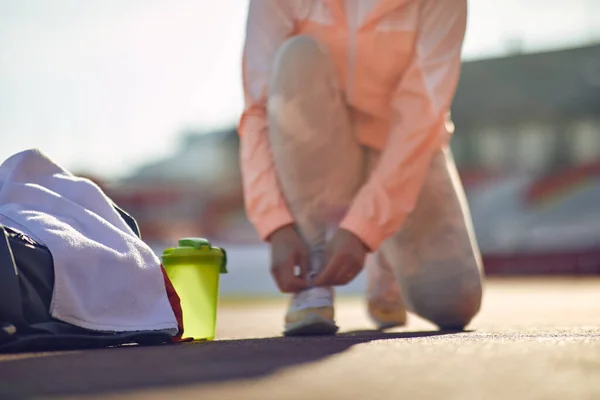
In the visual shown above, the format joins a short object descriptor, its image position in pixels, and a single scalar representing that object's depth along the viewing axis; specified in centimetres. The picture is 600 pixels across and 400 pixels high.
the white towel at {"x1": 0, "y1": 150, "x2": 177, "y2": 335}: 276
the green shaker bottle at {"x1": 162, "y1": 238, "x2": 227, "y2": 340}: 300
